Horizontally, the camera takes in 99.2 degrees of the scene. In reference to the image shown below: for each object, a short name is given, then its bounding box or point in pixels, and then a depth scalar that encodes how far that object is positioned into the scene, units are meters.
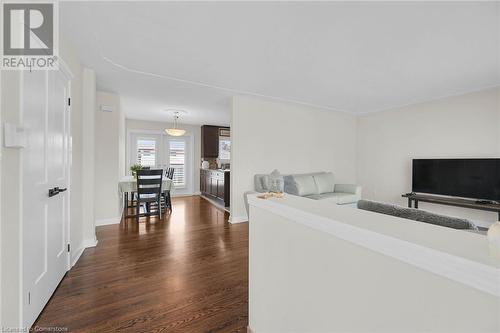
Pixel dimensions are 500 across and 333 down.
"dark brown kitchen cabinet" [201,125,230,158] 7.40
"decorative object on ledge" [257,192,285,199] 1.40
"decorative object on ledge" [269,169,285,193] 1.49
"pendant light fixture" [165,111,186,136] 5.94
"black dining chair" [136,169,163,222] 4.09
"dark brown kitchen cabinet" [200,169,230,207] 5.42
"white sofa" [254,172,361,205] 4.32
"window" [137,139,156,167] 6.96
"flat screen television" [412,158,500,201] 3.58
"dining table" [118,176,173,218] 4.30
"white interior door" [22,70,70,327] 1.46
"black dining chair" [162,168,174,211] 5.07
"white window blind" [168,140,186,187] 7.39
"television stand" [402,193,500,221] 3.45
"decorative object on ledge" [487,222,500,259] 0.49
